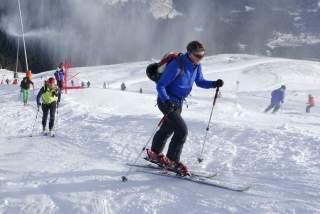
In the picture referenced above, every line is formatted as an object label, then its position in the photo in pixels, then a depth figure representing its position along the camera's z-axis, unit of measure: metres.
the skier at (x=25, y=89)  19.69
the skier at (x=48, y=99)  12.18
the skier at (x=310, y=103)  27.19
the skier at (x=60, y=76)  21.19
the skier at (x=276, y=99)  23.66
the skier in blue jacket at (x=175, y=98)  6.39
